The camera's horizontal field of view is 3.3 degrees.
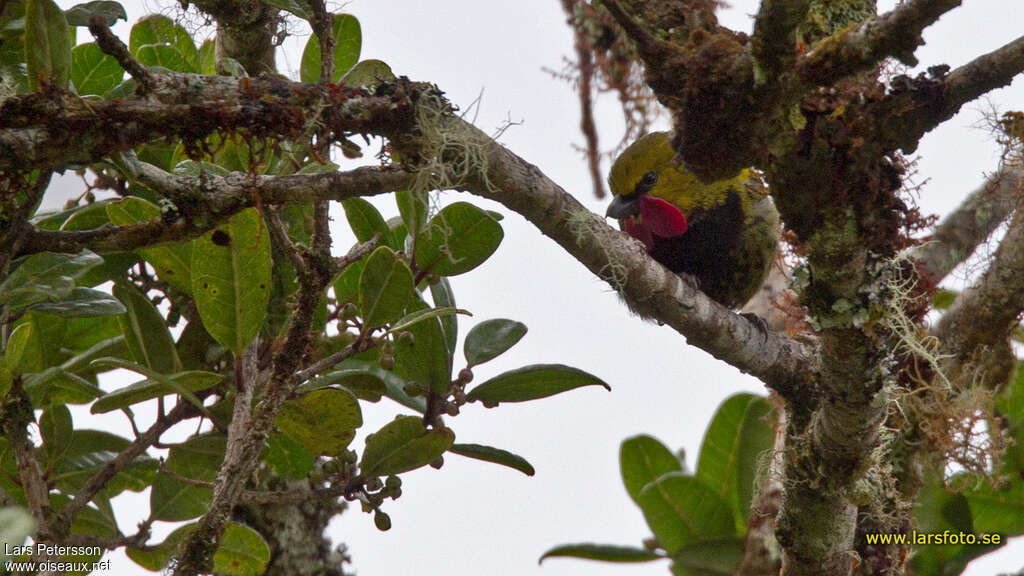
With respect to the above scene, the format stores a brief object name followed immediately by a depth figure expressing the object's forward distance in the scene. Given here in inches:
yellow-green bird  295.9
